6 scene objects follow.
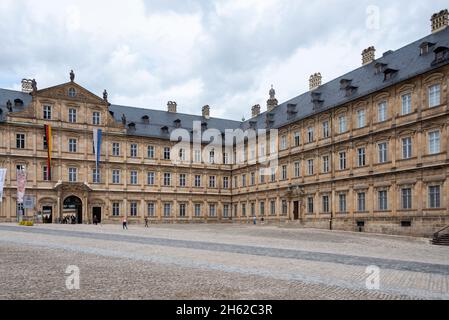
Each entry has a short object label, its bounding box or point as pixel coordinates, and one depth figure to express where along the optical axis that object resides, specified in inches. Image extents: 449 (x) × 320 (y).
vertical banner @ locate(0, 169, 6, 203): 1542.8
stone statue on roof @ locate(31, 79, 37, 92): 2079.6
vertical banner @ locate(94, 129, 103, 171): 2064.5
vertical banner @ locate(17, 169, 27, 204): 1581.0
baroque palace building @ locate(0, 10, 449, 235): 1370.6
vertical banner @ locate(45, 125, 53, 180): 2021.4
